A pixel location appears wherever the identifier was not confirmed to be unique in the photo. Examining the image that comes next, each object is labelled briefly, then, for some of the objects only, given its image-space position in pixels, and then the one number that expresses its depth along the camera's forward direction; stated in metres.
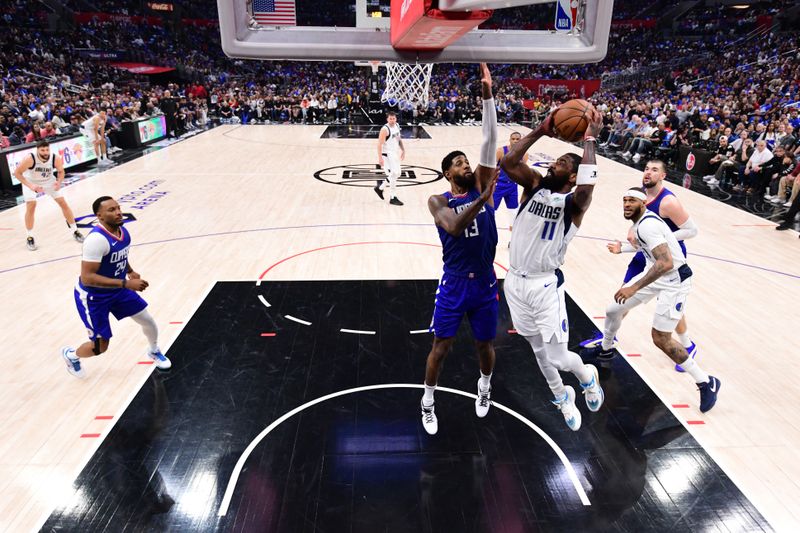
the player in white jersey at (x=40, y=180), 7.85
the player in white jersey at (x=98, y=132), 13.62
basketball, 3.23
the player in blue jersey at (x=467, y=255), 3.43
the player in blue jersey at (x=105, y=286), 4.16
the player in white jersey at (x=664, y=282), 3.94
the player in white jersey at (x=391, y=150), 9.89
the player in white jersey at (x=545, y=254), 3.48
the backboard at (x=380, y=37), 3.82
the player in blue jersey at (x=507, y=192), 7.50
